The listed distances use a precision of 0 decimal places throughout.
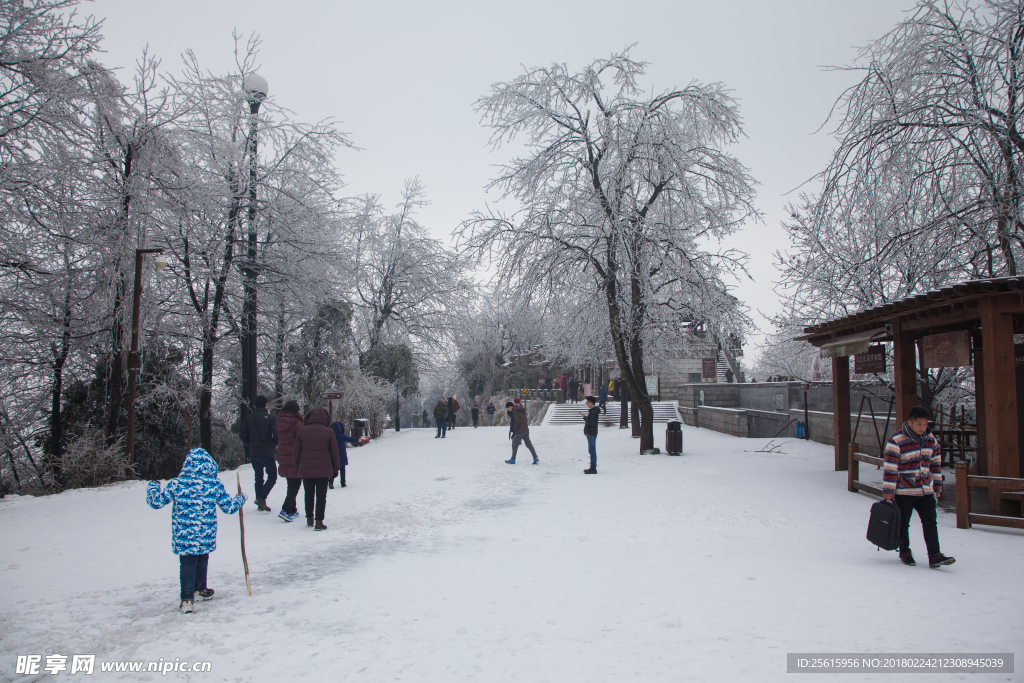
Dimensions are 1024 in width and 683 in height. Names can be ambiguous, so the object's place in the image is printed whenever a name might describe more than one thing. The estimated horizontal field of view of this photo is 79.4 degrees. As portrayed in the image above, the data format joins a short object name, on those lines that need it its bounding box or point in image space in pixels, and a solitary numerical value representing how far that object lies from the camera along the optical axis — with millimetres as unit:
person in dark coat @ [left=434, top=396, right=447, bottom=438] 23719
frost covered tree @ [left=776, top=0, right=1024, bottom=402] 9672
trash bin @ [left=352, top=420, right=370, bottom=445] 20000
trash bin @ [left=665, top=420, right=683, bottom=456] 15820
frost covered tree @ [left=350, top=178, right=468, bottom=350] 28688
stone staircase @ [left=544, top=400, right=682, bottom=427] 30328
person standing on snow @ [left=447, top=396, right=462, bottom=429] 27750
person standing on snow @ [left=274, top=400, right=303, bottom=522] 8383
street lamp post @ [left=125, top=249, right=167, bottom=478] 11945
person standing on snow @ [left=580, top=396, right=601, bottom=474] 12664
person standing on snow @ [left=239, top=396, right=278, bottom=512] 8766
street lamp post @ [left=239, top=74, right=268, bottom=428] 15744
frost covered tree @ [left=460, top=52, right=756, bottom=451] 15234
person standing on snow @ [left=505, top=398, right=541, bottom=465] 14500
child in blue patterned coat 4980
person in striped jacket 5777
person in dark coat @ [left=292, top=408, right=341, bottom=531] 7855
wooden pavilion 7594
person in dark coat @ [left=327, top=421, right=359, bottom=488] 11086
